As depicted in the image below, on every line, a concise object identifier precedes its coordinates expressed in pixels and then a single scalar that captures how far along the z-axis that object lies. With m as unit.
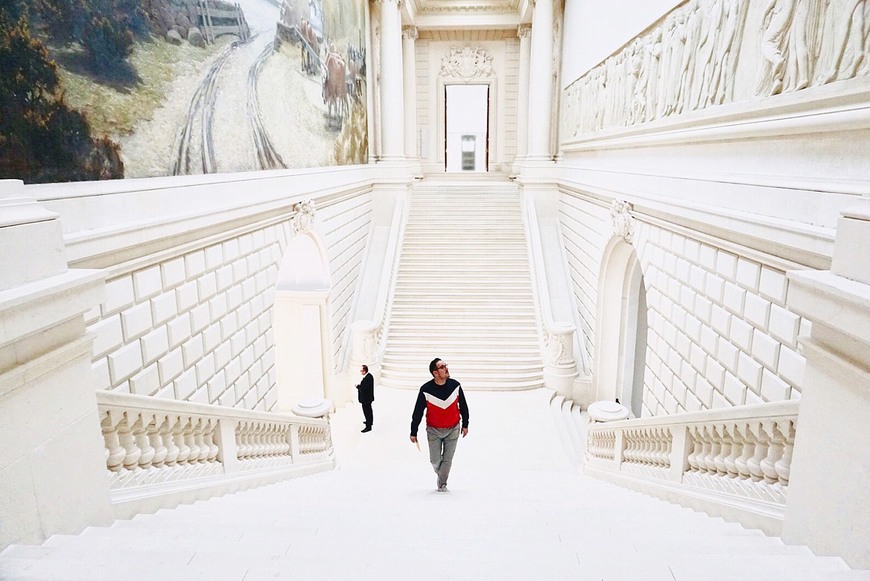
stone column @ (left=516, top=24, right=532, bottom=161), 21.30
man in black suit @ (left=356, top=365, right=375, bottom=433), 10.02
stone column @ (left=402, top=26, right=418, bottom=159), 20.78
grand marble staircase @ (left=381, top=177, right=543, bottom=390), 12.70
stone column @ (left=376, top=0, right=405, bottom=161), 16.77
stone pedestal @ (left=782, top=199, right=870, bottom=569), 2.20
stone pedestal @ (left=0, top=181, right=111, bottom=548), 2.24
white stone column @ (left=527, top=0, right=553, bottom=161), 16.98
